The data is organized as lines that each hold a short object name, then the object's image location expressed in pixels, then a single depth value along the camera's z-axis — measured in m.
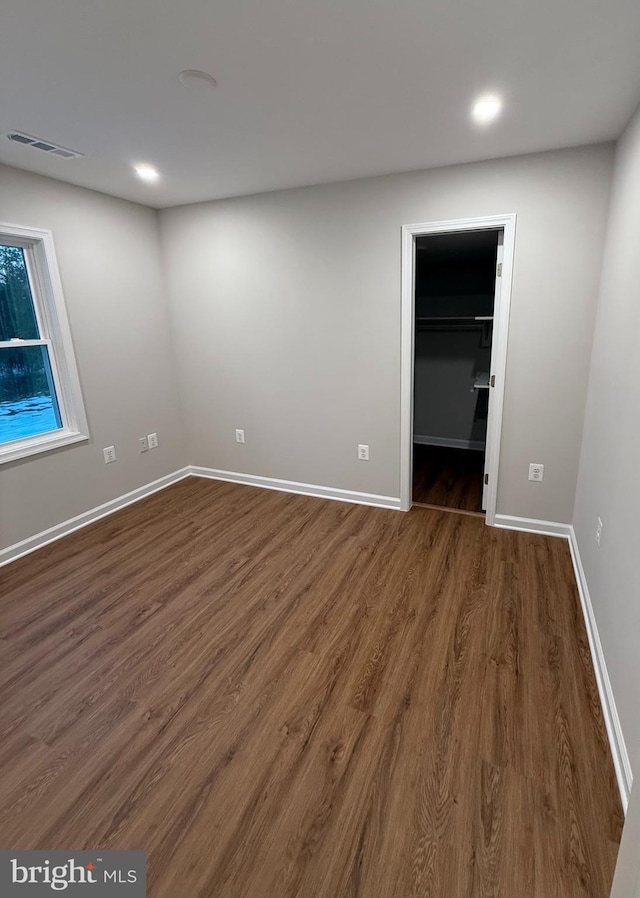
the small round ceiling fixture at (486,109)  1.97
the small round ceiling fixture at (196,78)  1.72
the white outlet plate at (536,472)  3.03
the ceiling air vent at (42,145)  2.27
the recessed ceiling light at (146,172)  2.75
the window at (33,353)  2.95
